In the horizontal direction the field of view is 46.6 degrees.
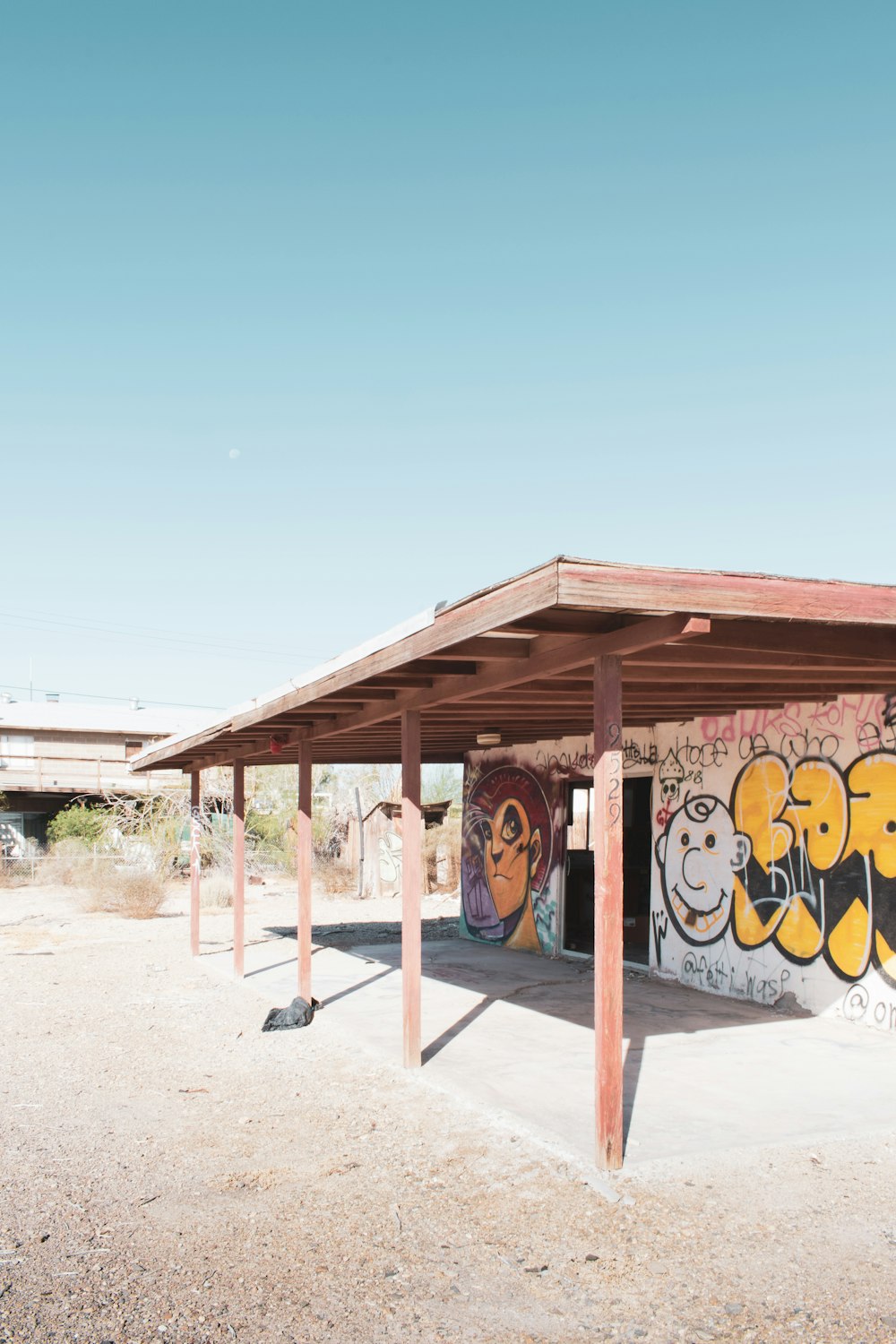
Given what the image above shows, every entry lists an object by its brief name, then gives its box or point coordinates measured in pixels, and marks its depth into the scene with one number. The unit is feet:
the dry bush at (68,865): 81.35
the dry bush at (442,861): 76.59
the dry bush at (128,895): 63.67
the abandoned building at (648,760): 14.99
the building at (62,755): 107.55
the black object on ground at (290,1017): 28.09
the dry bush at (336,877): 76.48
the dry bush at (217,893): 68.47
